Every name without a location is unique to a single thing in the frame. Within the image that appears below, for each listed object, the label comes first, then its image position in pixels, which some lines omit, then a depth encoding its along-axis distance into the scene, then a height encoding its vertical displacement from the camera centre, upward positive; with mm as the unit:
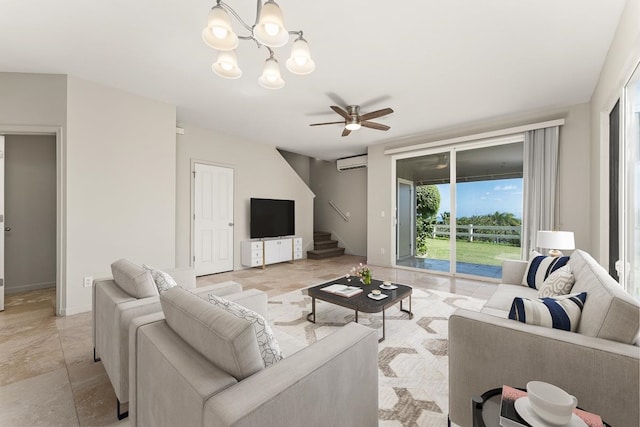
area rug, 1600 -1115
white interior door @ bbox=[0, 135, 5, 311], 3096 -272
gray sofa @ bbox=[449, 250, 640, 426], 1046 -602
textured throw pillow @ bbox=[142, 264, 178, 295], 1859 -456
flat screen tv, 5660 -101
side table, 948 -713
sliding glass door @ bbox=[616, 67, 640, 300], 2086 +173
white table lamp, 2896 -277
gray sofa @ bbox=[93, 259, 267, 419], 1464 -557
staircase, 6770 -884
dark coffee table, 2396 -791
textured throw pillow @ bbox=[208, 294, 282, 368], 1049 -474
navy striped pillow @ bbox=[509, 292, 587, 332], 1292 -470
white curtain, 3891 +455
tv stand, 5445 -780
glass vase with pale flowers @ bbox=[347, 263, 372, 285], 2912 -639
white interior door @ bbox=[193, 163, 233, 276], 4926 -109
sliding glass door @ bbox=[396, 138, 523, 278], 4465 +120
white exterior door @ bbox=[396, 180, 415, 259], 5797 -156
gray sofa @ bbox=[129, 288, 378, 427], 801 -532
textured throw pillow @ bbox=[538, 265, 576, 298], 1791 -471
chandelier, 1552 +1089
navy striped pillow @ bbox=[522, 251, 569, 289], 2439 -508
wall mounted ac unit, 6820 +1288
